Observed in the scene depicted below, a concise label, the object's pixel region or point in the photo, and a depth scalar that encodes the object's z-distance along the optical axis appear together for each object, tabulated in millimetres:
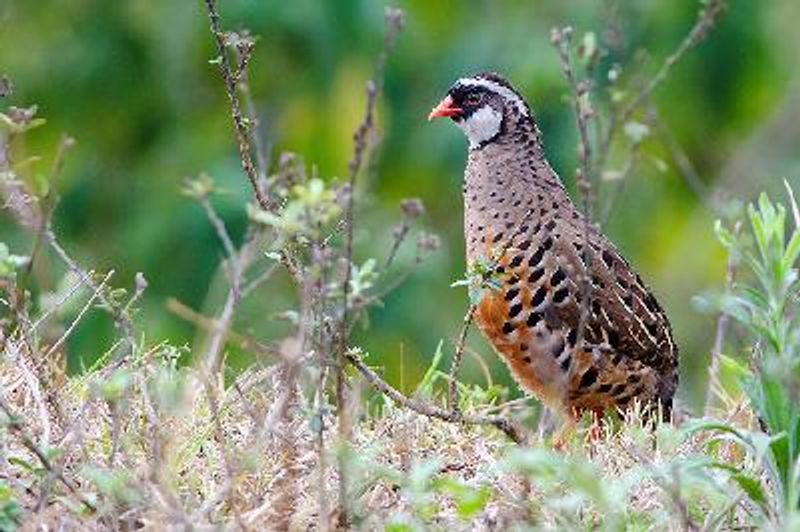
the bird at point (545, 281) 13312
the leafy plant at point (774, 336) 9711
